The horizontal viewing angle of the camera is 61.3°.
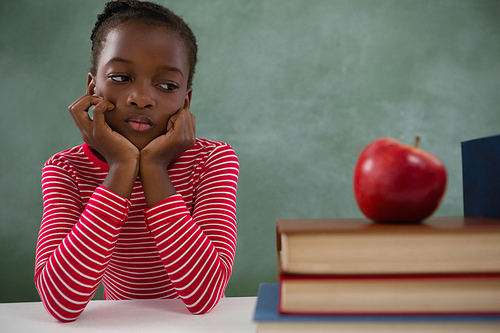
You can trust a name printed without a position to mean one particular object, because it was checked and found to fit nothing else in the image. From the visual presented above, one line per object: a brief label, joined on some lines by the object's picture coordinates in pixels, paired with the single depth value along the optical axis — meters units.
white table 0.56
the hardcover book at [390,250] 0.35
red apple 0.40
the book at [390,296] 0.35
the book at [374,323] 0.34
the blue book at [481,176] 0.50
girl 0.67
